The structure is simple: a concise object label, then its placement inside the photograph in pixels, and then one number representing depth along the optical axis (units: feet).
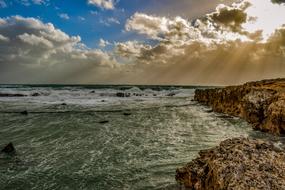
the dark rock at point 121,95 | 108.07
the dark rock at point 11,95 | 108.47
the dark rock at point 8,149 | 21.80
